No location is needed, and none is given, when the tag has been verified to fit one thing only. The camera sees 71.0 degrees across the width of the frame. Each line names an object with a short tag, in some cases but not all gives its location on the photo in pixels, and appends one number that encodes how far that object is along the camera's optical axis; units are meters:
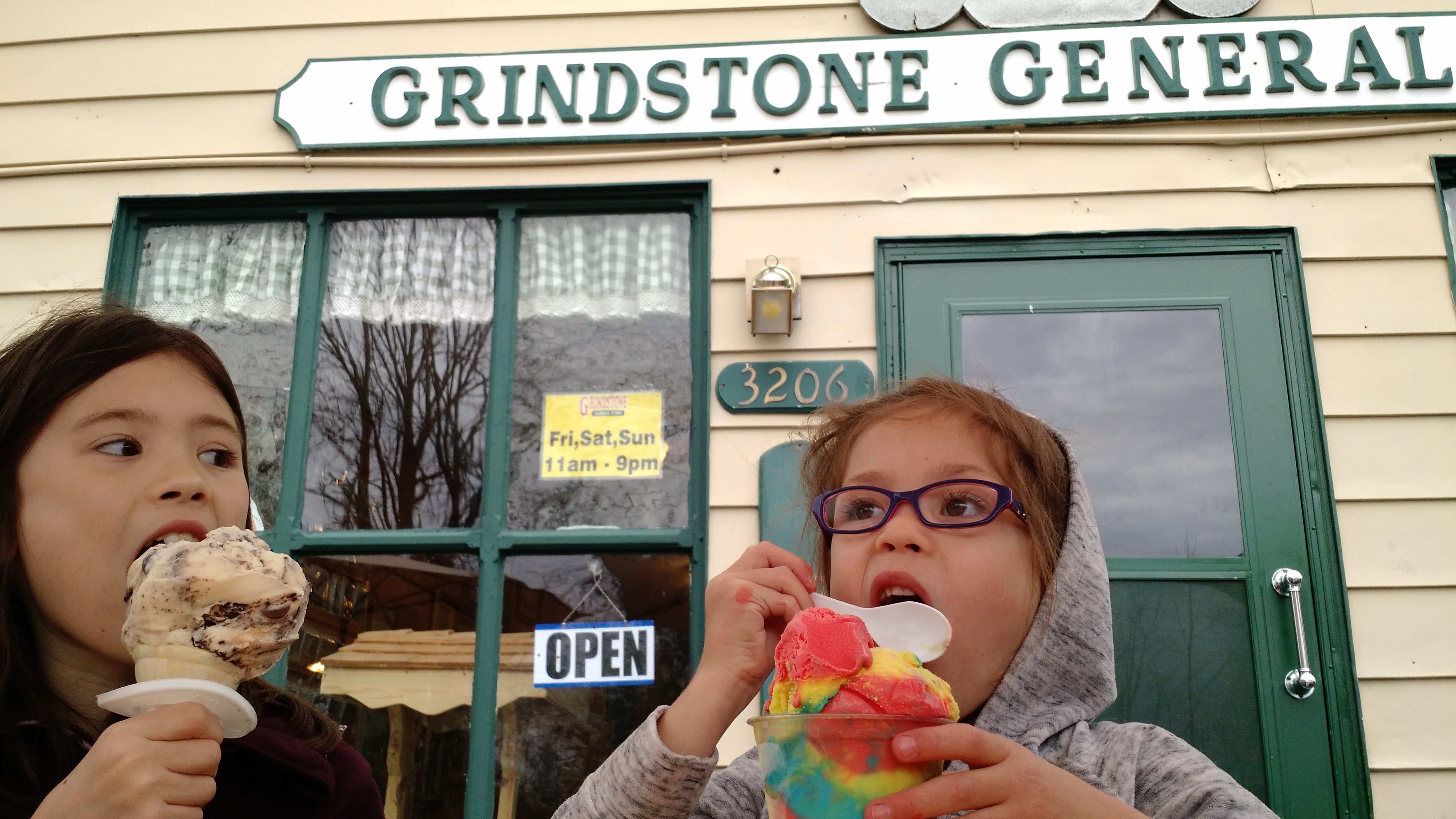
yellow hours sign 3.24
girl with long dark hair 1.39
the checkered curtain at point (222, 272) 3.51
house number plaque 3.08
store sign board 3.22
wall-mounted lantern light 3.08
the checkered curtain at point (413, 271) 3.47
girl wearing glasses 1.28
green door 2.74
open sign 3.04
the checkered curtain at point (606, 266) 3.39
